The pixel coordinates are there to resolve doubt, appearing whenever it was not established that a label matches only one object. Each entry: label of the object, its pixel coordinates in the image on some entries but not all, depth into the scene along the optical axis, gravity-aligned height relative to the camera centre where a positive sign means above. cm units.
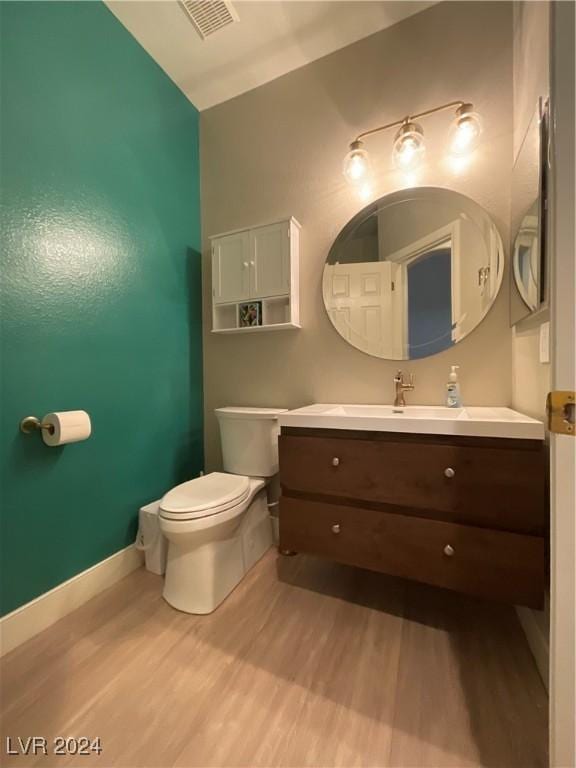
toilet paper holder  117 -18
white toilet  129 -62
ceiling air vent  151 +186
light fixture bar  143 +129
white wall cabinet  176 +61
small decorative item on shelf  186 +39
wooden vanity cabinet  100 -49
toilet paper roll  118 -19
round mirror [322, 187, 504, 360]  148 +53
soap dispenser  145 -9
